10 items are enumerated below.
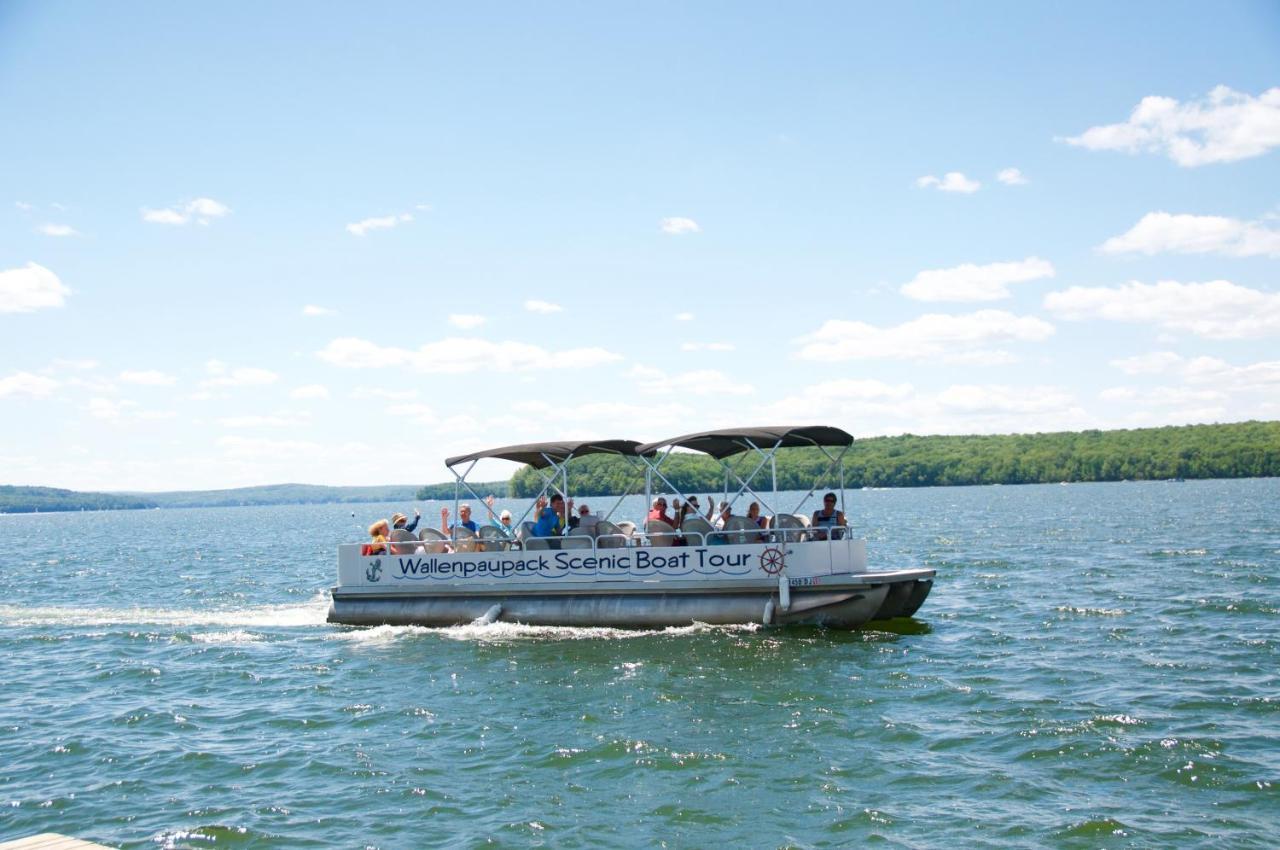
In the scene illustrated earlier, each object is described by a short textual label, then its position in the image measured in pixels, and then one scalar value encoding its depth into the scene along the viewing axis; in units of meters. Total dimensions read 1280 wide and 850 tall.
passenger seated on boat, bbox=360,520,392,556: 24.77
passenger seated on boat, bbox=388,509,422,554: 24.75
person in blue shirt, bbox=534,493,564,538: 23.61
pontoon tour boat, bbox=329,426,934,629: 21.02
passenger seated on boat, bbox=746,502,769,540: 22.20
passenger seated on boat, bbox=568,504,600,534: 23.36
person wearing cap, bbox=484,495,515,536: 24.08
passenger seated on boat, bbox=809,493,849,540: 21.67
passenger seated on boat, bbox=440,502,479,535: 23.80
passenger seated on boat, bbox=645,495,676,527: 22.67
